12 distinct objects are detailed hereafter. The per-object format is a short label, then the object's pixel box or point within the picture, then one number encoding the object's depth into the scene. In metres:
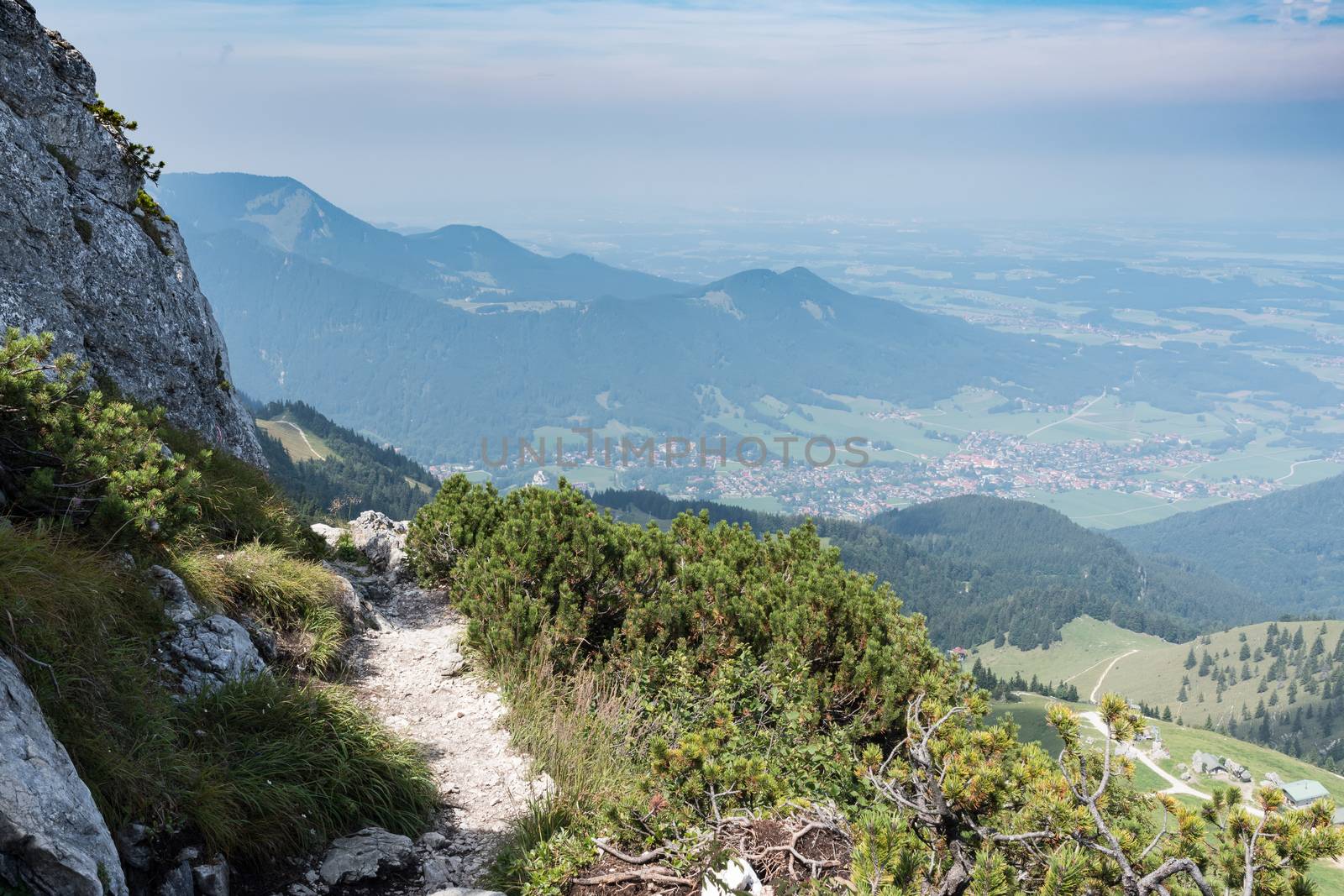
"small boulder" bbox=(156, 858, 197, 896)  4.70
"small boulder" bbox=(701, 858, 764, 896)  4.96
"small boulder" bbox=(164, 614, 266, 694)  6.63
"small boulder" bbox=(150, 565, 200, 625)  7.04
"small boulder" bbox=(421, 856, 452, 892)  5.75
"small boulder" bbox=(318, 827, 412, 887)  5.61
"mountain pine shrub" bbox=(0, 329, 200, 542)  6.90
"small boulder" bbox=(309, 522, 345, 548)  15.02
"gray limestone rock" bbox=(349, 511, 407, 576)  14.11
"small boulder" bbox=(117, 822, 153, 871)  4.66
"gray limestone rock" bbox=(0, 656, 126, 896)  3.56
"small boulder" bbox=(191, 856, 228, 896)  4.88
